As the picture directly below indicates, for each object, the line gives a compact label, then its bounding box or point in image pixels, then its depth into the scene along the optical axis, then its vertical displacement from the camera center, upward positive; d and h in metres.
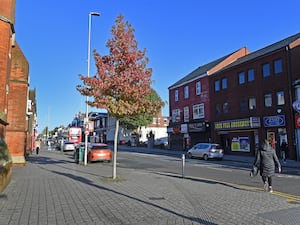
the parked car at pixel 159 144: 38.42 -1.42
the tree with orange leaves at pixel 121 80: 9.26 +2.19
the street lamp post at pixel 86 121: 15.58 +1.04
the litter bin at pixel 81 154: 16.73 -1.30
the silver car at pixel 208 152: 19.88 -1.39
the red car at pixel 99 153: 17.13 -1.27
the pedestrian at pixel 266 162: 7.21 -0.81
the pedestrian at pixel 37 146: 25.48 -1.13
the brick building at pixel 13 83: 11.73 +3.10
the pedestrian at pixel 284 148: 18.01 -1.00
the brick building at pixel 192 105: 29.16 +4.05
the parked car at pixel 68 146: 31.32 -1.38
